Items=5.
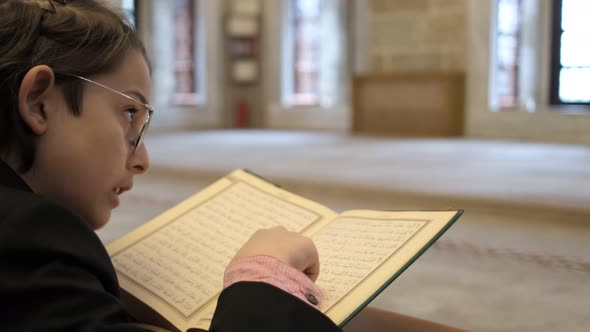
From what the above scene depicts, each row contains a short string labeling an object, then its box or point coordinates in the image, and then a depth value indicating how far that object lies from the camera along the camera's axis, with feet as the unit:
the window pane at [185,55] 31.99
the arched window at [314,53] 28.78
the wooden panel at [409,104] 24.80
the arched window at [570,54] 23.30
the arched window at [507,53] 25.09
